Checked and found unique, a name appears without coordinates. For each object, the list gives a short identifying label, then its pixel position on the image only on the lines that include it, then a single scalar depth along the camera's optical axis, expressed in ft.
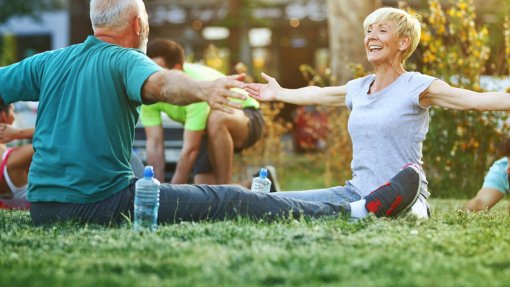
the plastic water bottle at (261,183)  23.84
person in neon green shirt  28.73
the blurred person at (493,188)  26.58
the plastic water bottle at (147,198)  17.17
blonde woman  19.08
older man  17.24
